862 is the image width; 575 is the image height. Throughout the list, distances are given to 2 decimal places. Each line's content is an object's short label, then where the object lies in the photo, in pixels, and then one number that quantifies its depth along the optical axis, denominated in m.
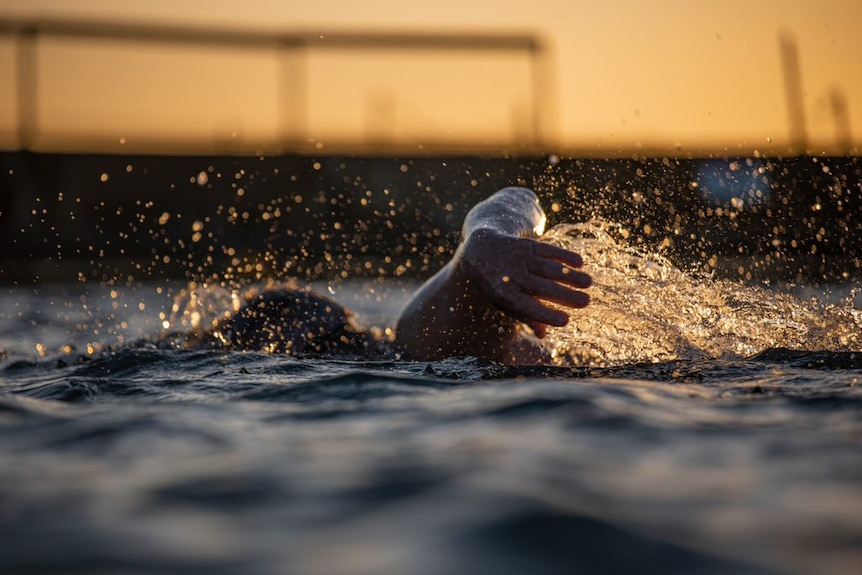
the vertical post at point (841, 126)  13.37
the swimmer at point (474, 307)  3.25
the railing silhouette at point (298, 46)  12.85
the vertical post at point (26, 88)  12.32
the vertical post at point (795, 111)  13.88
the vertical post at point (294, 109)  13.45
